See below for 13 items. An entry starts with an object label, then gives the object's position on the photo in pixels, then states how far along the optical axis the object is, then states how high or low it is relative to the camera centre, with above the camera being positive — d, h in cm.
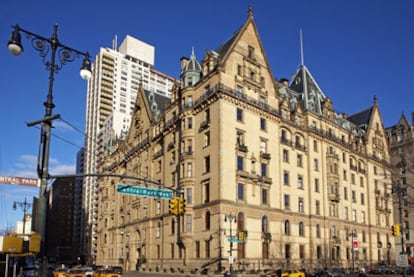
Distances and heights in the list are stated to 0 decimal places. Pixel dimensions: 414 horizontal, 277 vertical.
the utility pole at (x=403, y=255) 3319 -299
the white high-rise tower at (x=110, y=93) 15488 +5014
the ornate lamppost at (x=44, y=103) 1569 +448
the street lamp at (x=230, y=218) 4947 -20
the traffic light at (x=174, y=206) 2552 +60
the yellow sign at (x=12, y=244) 1717 -116
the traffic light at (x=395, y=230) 3886 -118
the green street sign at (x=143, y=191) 2736 +159
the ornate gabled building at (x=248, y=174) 5591 +658
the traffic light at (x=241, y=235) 4475 -201
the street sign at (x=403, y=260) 3294 -337
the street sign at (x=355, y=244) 3920 -250
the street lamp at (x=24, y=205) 6894 +173
